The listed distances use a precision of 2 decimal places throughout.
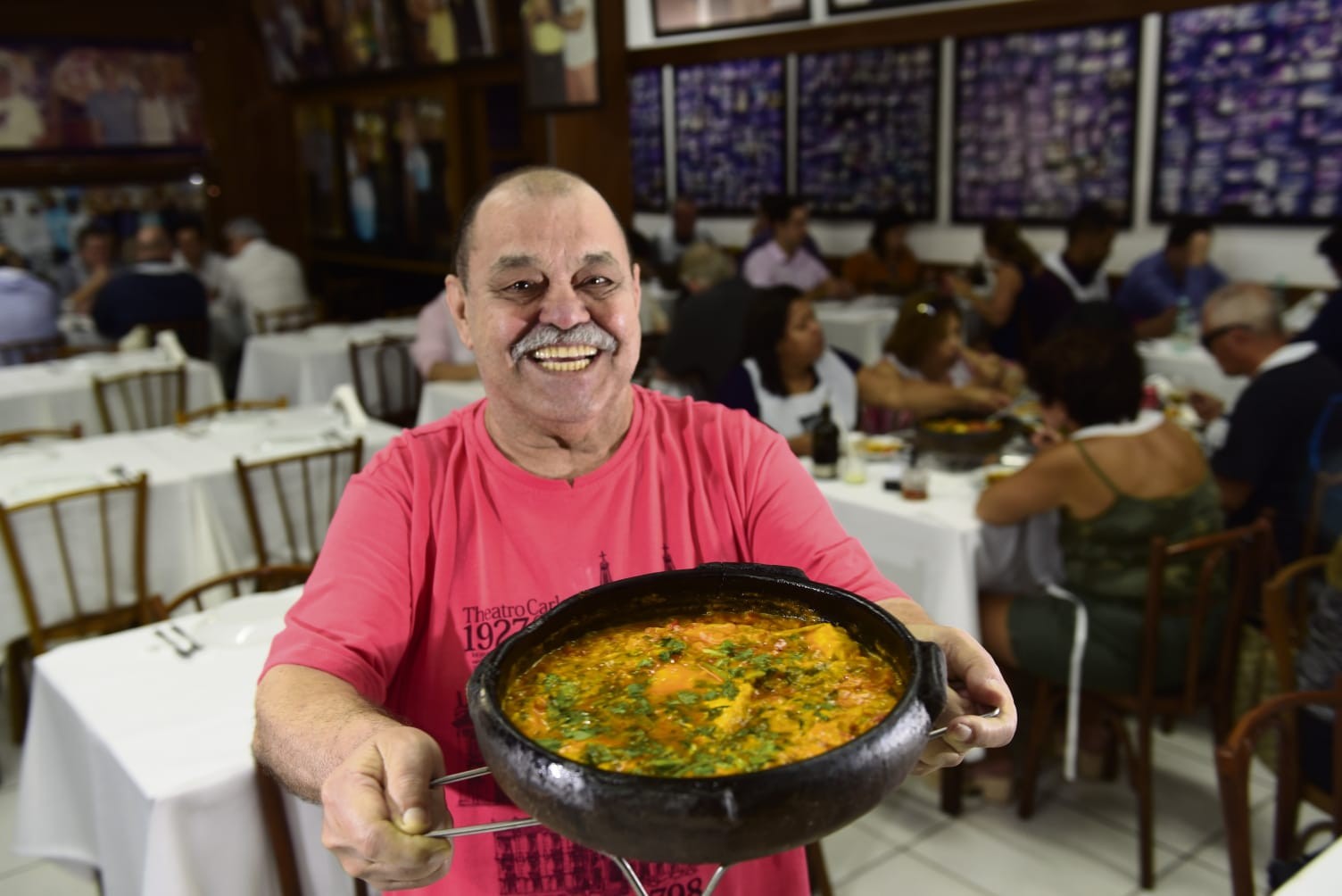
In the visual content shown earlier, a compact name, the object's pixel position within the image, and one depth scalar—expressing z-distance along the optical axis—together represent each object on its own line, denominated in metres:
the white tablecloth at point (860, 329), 6.73
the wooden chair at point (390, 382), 6.24
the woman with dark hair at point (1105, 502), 2.88
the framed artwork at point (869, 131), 7.71
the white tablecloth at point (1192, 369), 4.97
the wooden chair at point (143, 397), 5.46
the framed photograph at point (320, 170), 10.59
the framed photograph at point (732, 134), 8.77
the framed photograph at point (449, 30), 8.02
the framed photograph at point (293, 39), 9.96
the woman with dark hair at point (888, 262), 7.69
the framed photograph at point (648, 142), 9.78
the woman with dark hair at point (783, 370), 3.81
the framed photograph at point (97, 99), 9.34
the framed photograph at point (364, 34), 9.02
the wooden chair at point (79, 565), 3.37
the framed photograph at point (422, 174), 8.98
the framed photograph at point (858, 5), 6.49
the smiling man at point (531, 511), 1.32
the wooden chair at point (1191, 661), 2.77
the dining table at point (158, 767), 1.89
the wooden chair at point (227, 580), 2.64
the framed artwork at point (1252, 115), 5.66
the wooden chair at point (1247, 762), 1.85
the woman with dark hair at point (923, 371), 4.21
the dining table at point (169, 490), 3.45
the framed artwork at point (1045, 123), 6.55
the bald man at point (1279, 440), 3.34
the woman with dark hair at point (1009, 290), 6.11
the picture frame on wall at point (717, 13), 7.30
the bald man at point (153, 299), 6.76
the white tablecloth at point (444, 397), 5.06
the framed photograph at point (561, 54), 5.66
